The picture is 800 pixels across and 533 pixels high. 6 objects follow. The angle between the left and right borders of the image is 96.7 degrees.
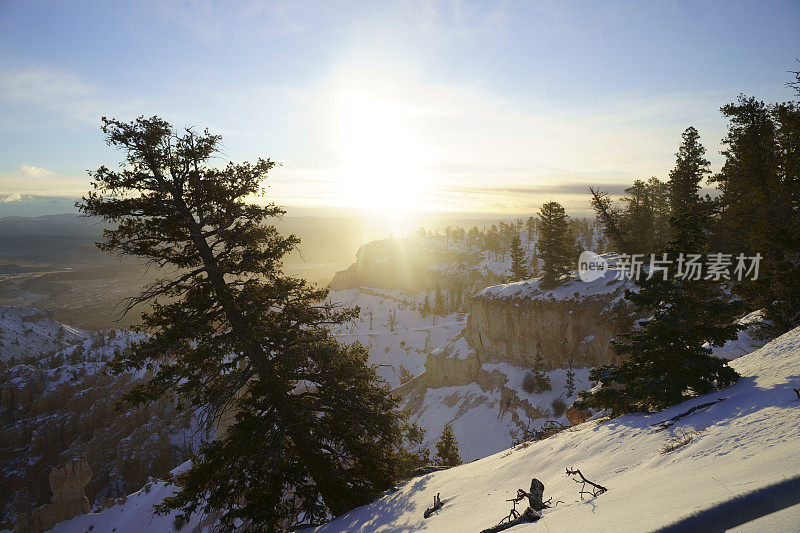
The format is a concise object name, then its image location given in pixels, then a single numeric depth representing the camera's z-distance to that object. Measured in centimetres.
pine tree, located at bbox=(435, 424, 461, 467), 1898
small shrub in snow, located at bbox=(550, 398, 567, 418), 3789
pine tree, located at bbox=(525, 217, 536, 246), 14425
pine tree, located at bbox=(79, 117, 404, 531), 772
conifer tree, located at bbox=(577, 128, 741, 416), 854
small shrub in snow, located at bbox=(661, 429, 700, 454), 536
